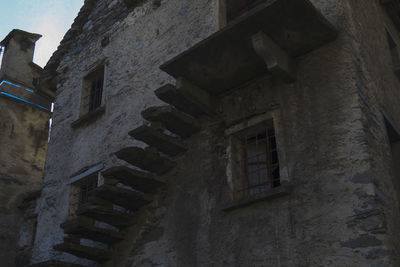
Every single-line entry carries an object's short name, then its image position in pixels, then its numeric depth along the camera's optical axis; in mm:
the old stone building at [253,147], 5742
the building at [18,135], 13055
